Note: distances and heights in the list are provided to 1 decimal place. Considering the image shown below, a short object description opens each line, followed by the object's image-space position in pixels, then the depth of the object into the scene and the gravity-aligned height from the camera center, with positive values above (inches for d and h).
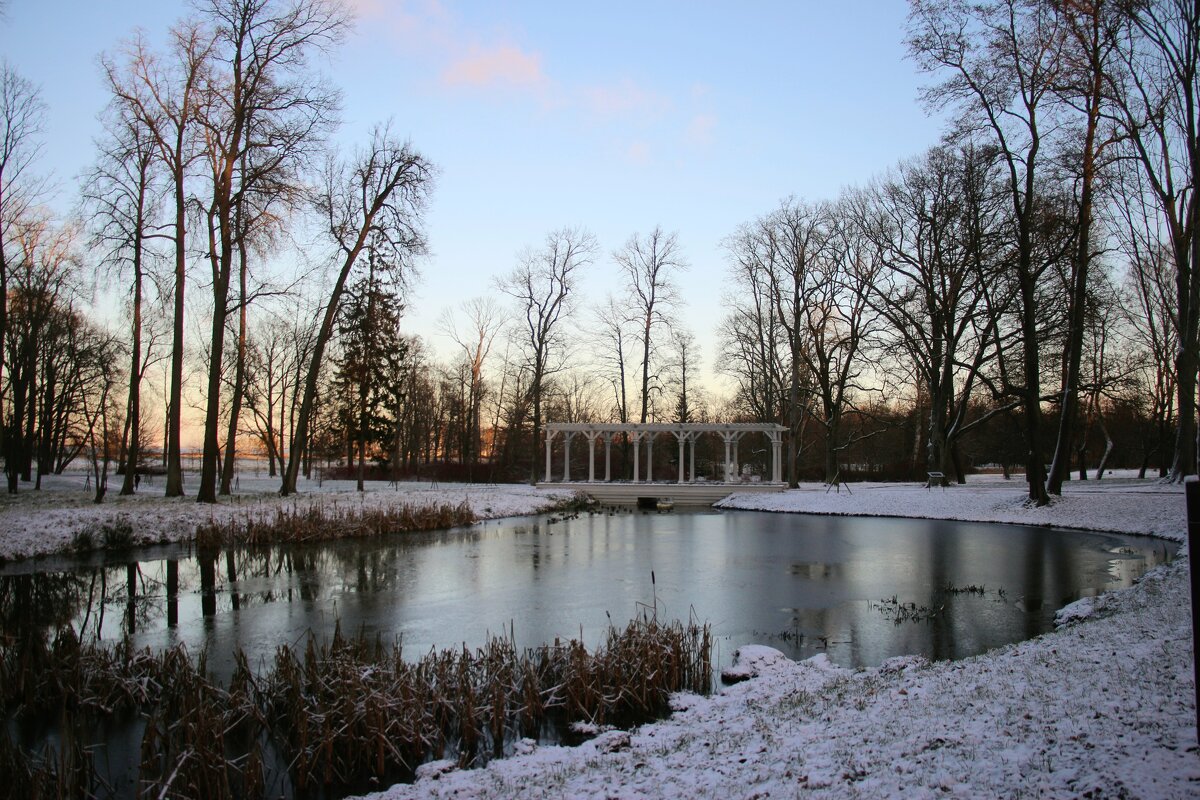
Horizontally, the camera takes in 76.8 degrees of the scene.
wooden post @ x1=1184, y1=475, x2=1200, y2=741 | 123.4 -17.2
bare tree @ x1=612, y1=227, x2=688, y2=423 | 1583.4 +290.5
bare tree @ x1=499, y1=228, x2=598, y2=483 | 1560.0 +264.9
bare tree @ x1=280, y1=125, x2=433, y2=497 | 941.8 +275.3
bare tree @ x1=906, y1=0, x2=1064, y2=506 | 761.6 +361.5
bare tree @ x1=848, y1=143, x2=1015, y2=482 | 1070.5 +249.5
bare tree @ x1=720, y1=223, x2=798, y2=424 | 1485.0 +180.1
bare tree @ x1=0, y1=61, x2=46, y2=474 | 686.5 +220.1
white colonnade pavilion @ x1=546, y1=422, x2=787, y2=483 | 1360.7 +11.0
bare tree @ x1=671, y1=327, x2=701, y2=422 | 1831.9 +137.9
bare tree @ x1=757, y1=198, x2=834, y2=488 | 1378.0 +303.6
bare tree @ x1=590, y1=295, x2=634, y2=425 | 1658.5 +164.9
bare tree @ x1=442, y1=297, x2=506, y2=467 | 1736.0 +109.7
